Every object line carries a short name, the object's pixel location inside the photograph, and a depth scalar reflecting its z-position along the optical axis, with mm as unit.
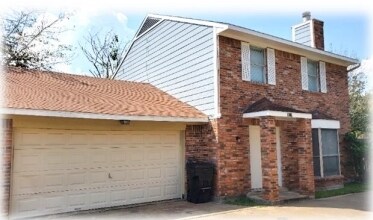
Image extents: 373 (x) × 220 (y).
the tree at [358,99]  22145
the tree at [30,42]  18688
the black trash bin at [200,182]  9953
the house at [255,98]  10414
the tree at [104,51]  26844
